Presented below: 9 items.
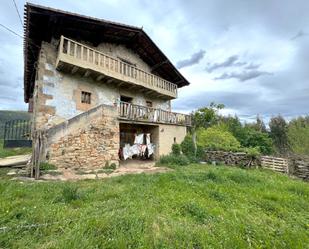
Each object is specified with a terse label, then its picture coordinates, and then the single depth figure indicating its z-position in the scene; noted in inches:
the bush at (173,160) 448.8
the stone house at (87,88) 313.1
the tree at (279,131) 1277.1
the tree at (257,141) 971.4
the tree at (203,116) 609.3
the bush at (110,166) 344.3
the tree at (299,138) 952.4
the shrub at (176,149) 516.0
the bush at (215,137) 789.9
